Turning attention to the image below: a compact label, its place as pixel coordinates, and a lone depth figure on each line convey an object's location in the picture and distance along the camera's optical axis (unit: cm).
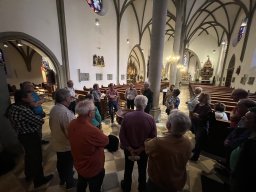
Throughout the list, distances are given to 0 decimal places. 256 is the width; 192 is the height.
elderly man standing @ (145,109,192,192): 128
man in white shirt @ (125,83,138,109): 580
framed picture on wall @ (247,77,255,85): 1037
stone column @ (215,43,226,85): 2123
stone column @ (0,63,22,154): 309
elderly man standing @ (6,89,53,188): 207
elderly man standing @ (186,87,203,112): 348
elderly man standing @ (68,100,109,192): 149
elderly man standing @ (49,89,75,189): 194
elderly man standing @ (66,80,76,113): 447
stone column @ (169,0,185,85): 941
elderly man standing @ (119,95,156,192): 188
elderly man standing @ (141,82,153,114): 493
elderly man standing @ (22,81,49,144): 290
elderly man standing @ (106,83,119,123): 562
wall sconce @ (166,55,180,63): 1025
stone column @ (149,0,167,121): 522
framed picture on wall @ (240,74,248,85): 1151
